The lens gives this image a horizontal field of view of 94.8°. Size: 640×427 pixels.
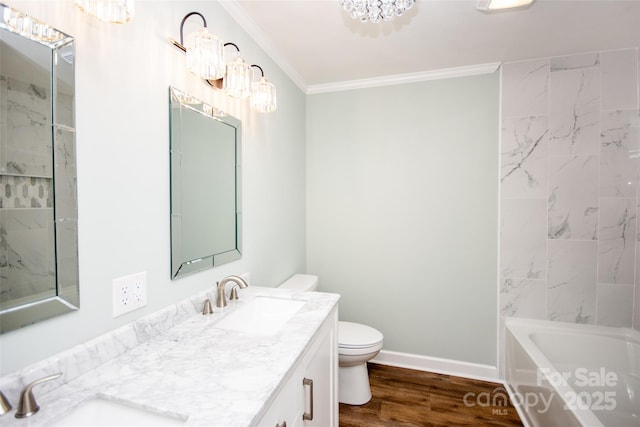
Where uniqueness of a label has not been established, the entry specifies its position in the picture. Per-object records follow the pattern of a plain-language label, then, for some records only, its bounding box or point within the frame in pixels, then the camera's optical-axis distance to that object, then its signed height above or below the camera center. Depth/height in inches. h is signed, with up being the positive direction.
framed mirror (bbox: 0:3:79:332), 27.5 +3.3
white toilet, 76.8 -40.1
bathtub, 67.7 -41.0
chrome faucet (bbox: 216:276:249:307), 53.3 -14.5
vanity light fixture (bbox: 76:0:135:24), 31.7 +21.7
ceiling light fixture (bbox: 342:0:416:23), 45.4 +31.3
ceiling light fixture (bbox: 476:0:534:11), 59.2 +41.7
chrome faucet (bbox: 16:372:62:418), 25.8 -17.6
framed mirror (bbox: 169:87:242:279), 47.8 +3.9
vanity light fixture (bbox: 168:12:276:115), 45.2 +23.3
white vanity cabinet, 34.6 -26.1
